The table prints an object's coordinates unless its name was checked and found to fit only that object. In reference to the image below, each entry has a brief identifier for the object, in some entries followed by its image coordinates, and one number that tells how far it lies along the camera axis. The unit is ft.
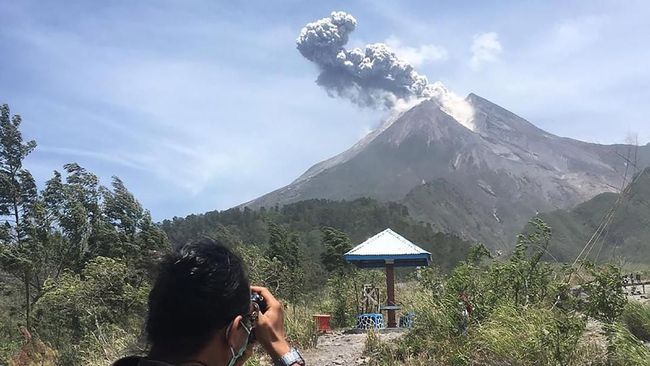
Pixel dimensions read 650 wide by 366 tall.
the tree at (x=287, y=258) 38.37
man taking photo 3.46
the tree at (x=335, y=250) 51.26
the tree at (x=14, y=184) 46.78
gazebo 36.64
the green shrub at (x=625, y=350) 15.85
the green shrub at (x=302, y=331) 27.26
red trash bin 31.76
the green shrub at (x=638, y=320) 23.48
